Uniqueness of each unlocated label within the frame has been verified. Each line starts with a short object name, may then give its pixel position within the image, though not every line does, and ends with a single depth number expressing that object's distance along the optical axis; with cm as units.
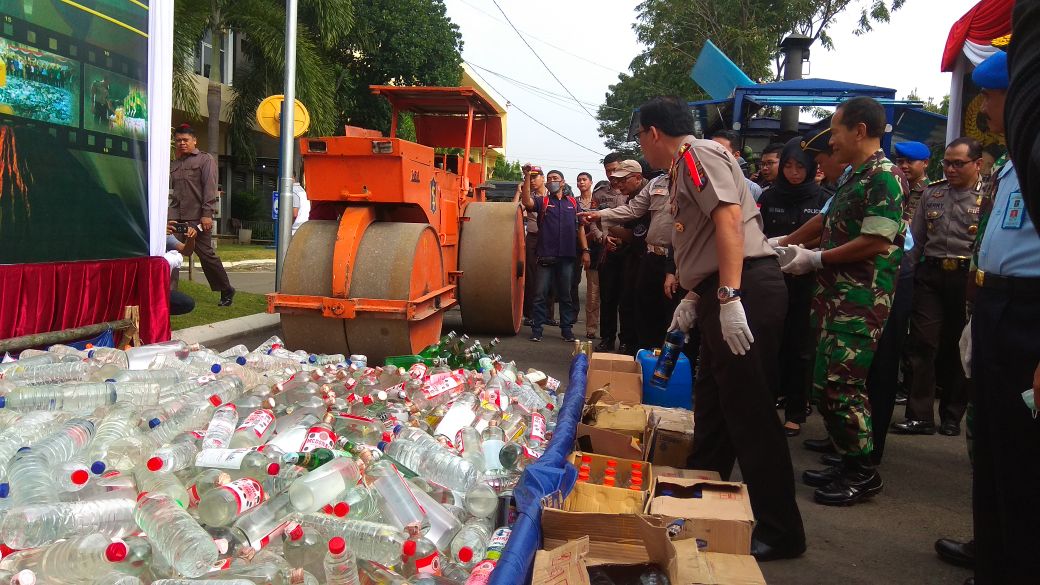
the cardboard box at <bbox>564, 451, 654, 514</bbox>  319
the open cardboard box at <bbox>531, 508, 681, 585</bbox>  265
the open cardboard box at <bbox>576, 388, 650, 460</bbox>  396
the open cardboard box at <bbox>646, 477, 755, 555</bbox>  294
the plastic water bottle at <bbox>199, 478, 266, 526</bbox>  276
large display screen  504
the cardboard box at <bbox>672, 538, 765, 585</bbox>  261
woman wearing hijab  582
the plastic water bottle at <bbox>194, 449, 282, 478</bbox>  312
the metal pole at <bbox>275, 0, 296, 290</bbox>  973
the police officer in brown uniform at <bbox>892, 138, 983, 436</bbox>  595
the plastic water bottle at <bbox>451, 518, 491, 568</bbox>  270
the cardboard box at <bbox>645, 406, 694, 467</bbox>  416
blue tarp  241
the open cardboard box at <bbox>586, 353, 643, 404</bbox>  505
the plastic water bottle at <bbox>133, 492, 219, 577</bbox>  256
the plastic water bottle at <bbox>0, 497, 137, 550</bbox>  259
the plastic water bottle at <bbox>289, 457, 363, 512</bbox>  302
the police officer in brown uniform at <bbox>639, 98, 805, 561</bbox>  332
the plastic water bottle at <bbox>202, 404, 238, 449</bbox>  343
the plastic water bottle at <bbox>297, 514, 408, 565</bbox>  279
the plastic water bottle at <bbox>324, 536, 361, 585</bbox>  248
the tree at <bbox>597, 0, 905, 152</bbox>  2519
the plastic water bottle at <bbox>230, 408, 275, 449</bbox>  363
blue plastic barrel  557
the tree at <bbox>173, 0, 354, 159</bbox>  1784
